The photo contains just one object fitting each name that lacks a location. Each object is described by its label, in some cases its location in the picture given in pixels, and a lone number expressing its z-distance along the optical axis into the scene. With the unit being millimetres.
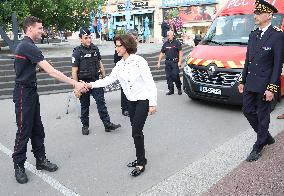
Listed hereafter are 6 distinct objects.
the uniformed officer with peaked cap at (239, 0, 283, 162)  3014
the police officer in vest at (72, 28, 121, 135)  4274
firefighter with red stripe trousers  2844
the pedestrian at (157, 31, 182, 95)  6479
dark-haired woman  2942
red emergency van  4922
